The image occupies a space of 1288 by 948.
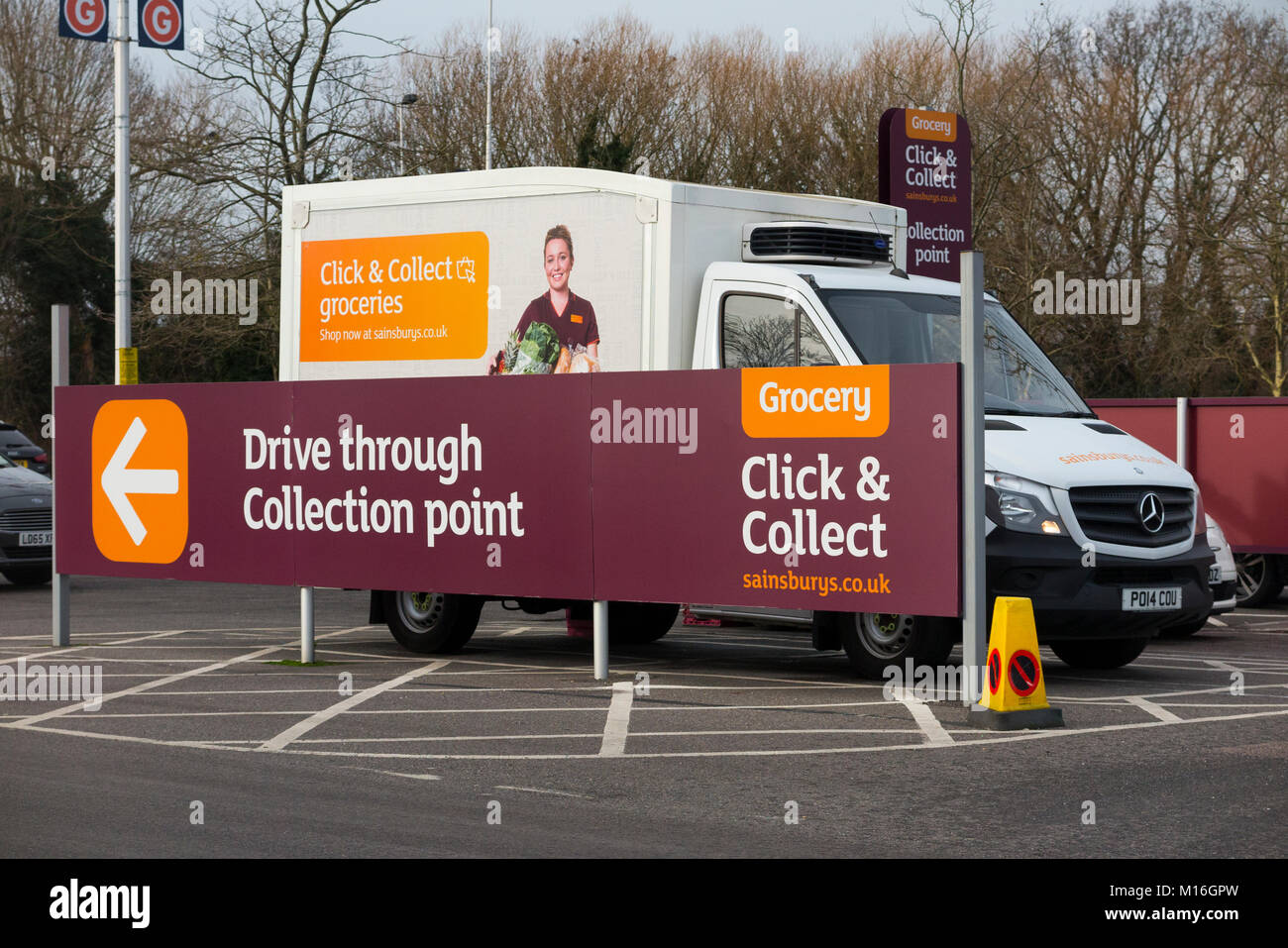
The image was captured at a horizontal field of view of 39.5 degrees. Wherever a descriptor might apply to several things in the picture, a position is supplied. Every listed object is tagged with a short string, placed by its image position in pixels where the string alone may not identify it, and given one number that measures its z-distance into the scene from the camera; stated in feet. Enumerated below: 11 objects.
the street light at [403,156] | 103.68
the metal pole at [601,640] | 39.86
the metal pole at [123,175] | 73.56
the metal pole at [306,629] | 43.24
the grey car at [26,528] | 64.49
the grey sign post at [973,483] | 33.86
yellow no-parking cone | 31.96
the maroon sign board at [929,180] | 69.77
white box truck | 36.78
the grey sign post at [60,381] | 46.83
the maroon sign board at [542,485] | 35.37
